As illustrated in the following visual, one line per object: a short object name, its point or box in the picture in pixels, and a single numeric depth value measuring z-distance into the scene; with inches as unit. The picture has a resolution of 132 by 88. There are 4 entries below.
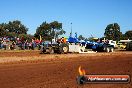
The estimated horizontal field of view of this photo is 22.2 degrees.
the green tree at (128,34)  6034.5
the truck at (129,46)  1788.3
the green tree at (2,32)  3403.1
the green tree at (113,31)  5346.5
